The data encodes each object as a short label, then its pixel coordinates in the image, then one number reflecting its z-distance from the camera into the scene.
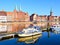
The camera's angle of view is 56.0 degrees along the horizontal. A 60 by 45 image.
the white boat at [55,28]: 19.42
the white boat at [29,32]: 13.63
